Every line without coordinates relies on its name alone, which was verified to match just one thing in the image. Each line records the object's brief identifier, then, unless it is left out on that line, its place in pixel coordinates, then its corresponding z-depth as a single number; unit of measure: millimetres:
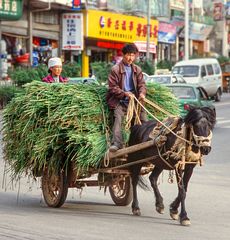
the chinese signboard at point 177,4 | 58744
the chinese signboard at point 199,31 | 61875
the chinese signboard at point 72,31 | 43938
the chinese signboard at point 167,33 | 56203
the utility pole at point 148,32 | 46594
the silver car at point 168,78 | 31725
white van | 39375
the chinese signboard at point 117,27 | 45719
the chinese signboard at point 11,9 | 36125
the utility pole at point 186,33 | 48872
